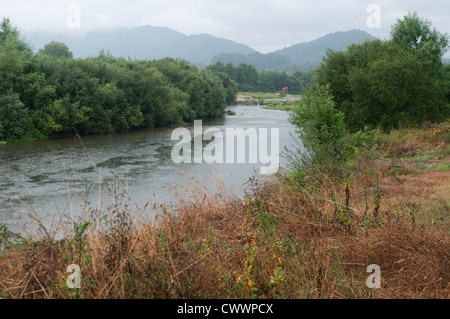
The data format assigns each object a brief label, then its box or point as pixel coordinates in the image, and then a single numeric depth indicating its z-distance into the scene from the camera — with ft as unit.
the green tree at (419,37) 104.22
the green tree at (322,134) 39.09
